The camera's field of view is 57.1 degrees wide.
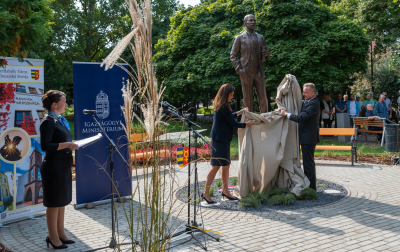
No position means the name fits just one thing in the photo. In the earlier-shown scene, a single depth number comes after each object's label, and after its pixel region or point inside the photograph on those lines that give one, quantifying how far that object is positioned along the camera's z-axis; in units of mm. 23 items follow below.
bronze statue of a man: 8461
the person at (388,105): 16594
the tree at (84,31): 28547
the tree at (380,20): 24109
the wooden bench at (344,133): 10875
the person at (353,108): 17312
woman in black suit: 4699
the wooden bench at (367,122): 14817
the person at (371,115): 15578
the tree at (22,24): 3935
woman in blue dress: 6402
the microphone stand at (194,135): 4379
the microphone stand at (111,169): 4320
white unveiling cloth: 6863
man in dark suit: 6652
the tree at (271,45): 16328
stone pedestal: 16656
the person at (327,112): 17469
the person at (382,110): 15352
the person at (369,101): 17416
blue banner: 6617
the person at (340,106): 17453
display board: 5855
